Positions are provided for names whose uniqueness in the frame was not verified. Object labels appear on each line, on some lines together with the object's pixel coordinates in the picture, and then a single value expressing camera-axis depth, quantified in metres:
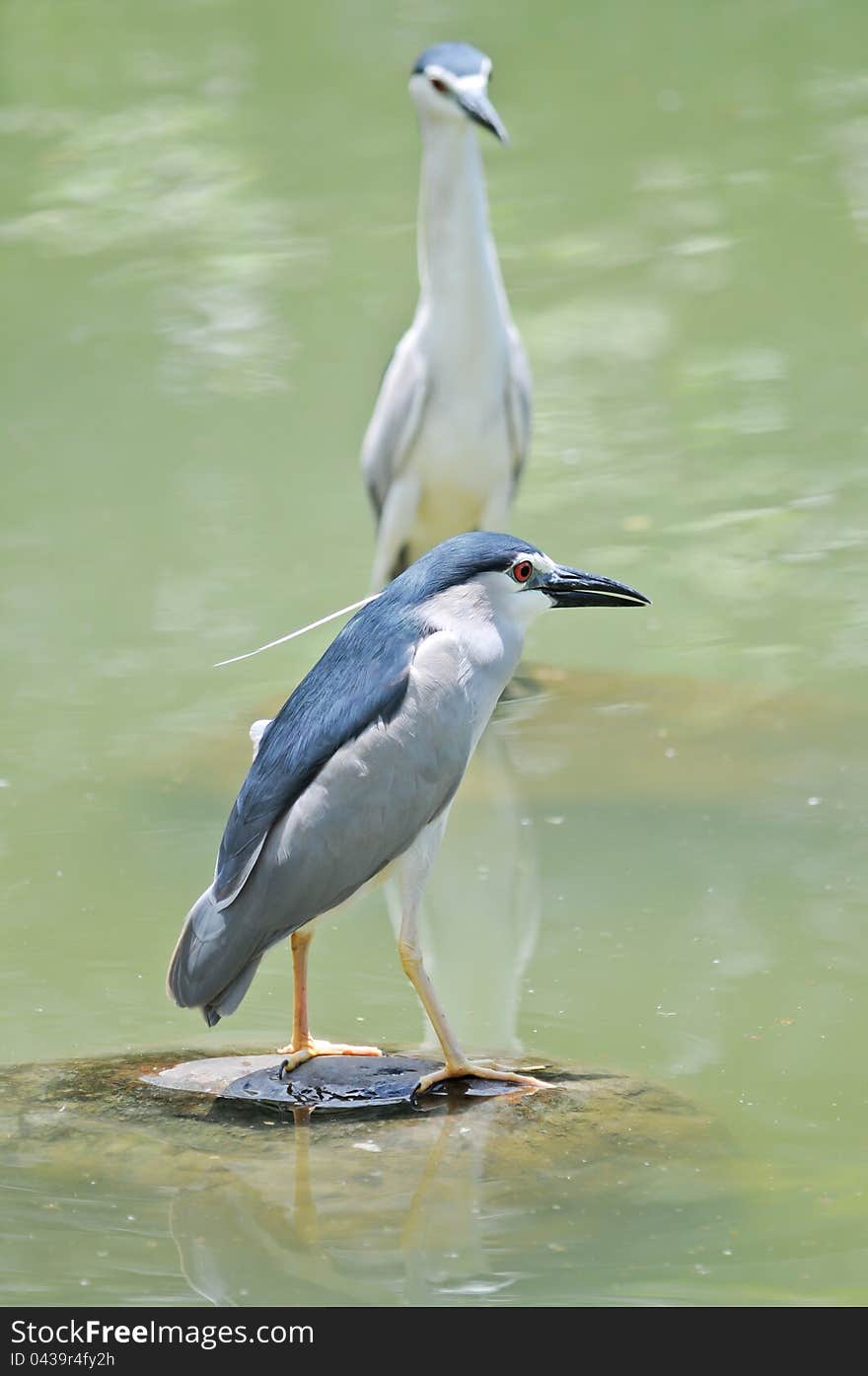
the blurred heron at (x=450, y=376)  14.39
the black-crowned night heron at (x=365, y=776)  8.44
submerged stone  8.43
